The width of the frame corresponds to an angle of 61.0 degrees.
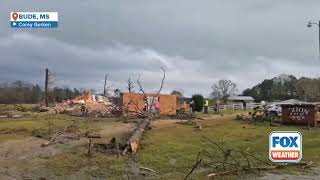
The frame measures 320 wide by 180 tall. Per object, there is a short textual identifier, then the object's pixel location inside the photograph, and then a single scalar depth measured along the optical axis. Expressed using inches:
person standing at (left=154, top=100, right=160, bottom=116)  1077.9
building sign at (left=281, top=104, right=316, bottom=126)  742.3
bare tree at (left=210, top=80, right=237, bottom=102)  2573.2
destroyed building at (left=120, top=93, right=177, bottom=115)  1130.9
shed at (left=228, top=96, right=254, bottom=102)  2322.7
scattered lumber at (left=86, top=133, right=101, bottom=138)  546.3
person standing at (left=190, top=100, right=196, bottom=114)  1287.0
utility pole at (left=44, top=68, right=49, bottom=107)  1546.6
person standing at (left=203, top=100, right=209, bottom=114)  1293.4
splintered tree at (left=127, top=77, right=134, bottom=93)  1180.9
